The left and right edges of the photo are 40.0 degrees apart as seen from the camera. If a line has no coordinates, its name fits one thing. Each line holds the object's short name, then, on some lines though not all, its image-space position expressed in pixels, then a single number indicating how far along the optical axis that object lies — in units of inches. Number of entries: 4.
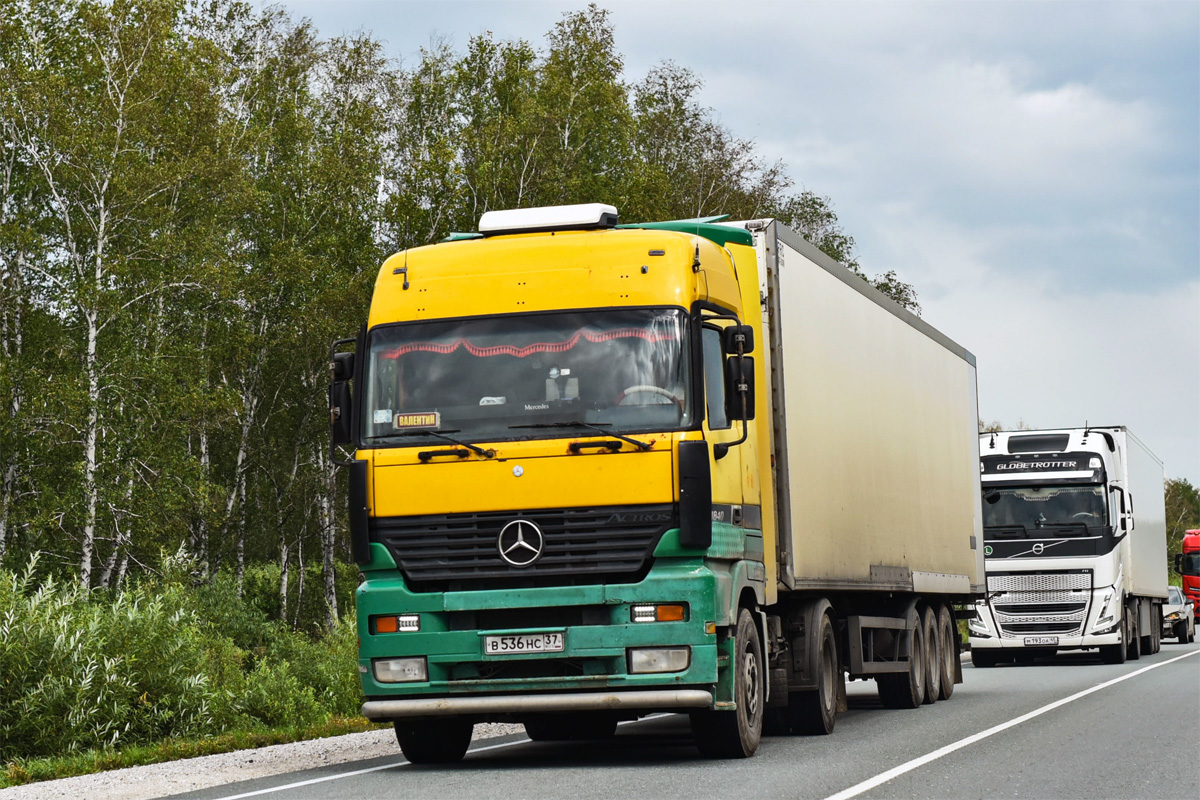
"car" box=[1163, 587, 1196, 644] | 1772.9
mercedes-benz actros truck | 426.3
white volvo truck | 1100.5
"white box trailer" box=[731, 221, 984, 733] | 517.0
